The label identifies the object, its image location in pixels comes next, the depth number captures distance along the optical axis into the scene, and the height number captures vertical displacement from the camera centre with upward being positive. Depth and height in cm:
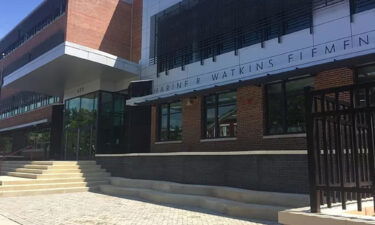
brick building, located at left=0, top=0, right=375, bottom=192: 1220 +329
